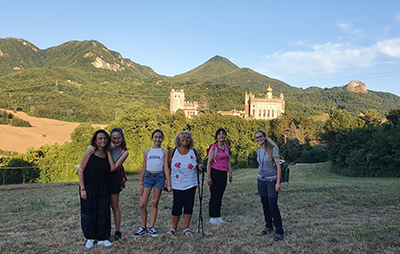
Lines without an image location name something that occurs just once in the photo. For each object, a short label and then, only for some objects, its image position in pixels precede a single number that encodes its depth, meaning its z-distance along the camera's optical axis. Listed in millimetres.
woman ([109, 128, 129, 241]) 5225
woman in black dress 4980
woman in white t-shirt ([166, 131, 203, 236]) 5645
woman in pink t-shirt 6496
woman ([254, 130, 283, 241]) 5449
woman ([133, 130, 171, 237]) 5684
